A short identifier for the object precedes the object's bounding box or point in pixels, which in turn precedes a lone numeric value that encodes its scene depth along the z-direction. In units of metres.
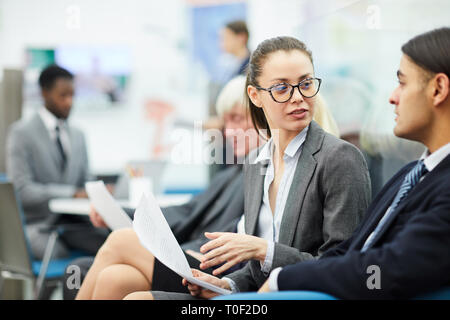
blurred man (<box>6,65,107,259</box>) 3.22
